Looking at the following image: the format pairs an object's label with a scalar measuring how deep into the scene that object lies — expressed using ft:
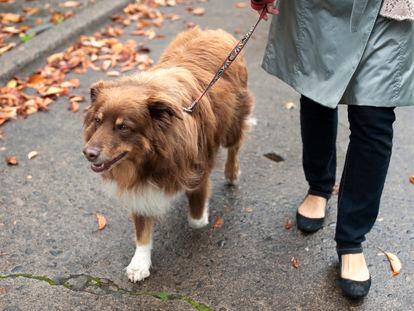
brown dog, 8.07
